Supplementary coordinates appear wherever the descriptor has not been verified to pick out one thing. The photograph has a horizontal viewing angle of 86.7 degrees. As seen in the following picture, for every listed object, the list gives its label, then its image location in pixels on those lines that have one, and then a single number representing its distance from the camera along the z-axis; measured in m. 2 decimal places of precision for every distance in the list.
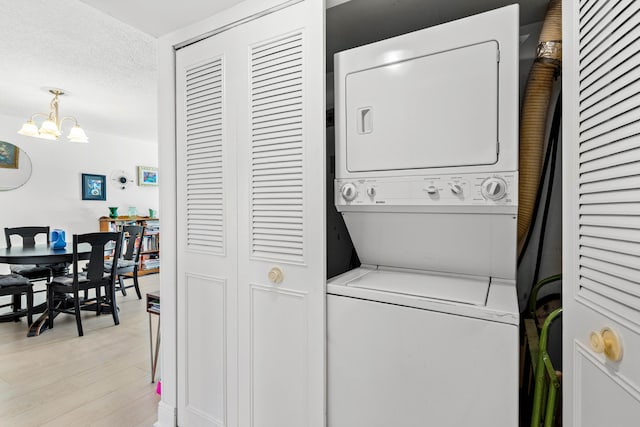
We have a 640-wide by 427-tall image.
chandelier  3.40
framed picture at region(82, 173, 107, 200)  5.56
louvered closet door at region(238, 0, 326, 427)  1.38
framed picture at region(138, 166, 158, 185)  6.50
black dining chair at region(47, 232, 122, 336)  3.38
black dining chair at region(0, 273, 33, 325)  3.33
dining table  3.14
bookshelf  5.75
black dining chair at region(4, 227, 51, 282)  3.90
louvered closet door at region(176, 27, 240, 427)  1.64
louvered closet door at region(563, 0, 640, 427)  0.76
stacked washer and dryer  1.08
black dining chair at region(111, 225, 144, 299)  4.18
